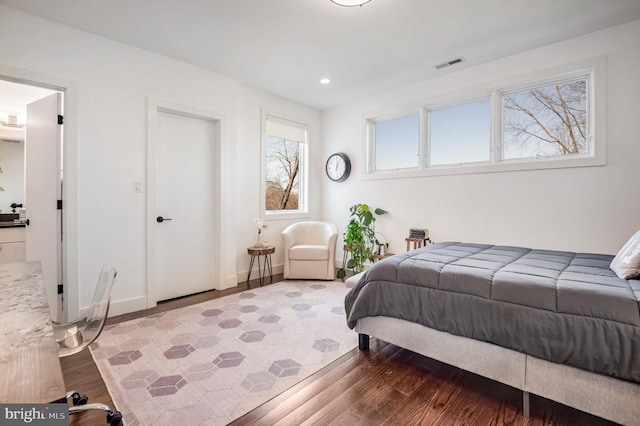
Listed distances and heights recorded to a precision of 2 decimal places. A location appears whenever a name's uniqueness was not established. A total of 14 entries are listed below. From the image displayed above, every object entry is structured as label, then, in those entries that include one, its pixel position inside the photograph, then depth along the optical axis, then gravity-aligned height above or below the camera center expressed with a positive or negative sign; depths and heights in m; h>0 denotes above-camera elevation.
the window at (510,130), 3.00 +0.97
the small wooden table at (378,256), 4.12 -0.62
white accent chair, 4.23 -0.69
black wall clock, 4.86 +0.74
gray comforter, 1.36 -0.50
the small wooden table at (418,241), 3.88 -0.39
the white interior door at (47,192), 2.74 +0.17
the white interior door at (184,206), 3.47 +0.06
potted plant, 4.33 -0.40
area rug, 1.69 -1.07
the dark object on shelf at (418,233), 3.92 -0.28
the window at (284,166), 4.70 +0.75
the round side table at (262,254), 4.04 -0.68
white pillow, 1.61 -0.28
